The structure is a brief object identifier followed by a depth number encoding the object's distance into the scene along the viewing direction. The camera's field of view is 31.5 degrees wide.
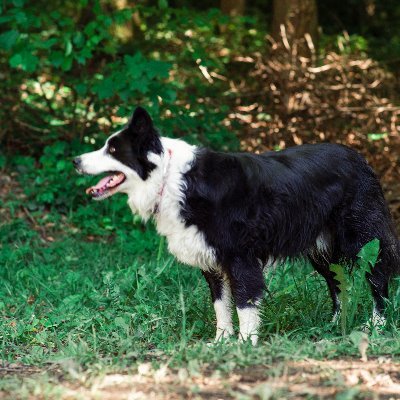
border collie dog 4.55
